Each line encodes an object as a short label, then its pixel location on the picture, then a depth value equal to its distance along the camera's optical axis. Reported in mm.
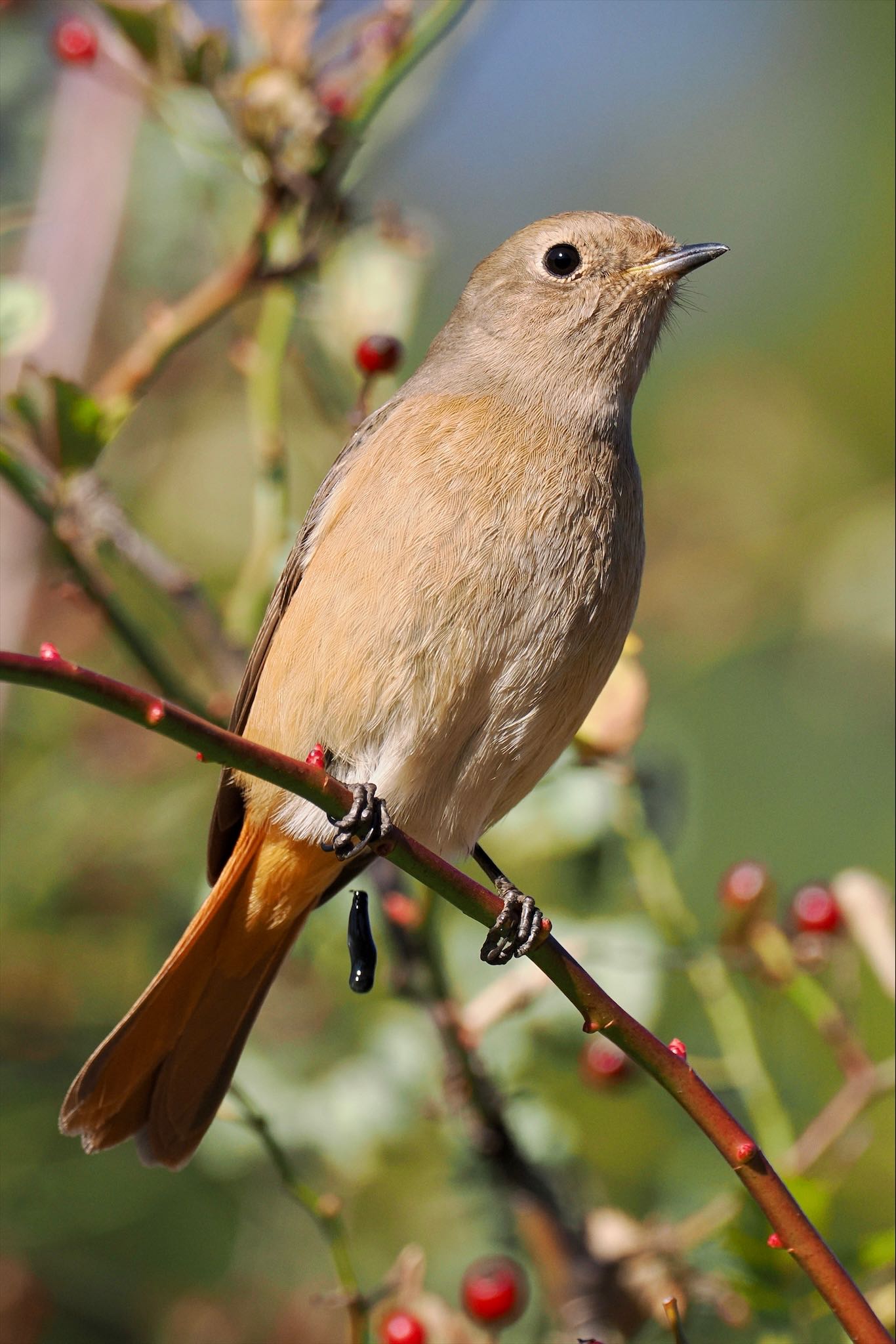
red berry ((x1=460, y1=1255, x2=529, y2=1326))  5809
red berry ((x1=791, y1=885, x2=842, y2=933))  6555
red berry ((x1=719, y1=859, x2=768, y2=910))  6195
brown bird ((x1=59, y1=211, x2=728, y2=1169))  6102
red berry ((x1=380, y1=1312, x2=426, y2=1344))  5695
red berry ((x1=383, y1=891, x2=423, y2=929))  6422
